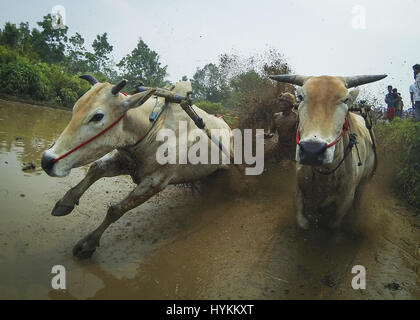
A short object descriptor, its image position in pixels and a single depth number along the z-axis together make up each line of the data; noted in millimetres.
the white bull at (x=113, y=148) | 3121
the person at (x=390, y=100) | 10812
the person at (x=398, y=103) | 10836
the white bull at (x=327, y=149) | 3043
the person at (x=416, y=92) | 8204
